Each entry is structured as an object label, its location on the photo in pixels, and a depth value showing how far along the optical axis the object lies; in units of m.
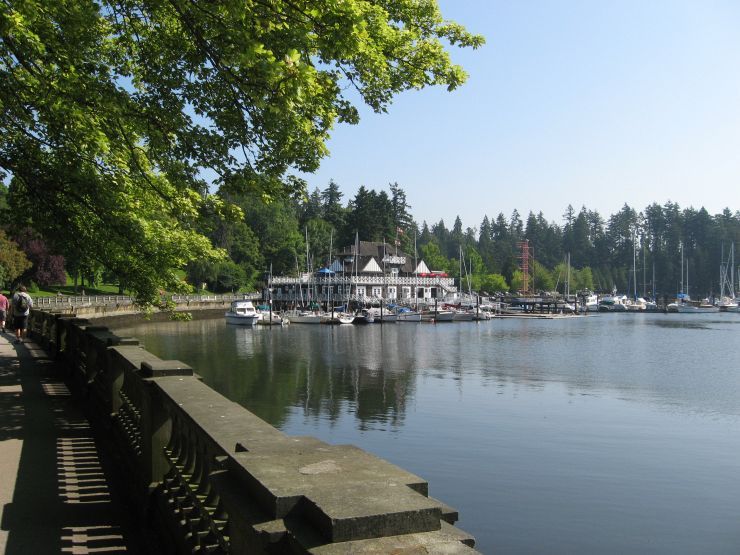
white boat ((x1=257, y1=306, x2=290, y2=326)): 84.10
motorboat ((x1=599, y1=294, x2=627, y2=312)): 138.62
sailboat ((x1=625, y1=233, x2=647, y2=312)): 139.88
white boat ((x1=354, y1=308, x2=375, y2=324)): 87.38
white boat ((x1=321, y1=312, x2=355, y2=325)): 84.75
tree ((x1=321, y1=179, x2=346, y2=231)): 148.88
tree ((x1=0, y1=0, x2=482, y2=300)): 9.08
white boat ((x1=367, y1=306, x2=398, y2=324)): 89.37
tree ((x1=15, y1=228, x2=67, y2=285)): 77.12
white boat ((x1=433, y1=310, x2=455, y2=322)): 92.94
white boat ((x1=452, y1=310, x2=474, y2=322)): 94.50
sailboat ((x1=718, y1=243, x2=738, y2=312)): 152.50
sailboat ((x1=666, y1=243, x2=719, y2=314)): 137.88
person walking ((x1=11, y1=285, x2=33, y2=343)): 22.75
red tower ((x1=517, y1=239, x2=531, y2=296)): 143.12
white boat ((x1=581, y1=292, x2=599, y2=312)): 135.96
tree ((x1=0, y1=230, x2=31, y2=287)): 65.56
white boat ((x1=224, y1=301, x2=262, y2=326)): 81.62
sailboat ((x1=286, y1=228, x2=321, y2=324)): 85.94
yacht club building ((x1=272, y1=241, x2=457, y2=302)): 108.44
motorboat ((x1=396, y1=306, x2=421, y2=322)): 91.94
